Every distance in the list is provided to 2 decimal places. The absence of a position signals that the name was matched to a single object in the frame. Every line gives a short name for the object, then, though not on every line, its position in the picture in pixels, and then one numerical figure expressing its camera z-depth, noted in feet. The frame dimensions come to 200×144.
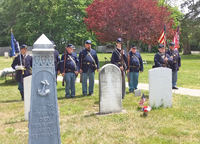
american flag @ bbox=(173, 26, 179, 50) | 39.52
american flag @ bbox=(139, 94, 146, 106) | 20.45
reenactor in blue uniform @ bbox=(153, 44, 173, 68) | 28.35
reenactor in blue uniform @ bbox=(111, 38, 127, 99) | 26.34
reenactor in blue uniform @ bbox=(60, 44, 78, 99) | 27.02
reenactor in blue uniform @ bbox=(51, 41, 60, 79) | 28.98
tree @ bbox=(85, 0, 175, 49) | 61.41
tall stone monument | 11.31
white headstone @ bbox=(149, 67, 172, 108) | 21.33
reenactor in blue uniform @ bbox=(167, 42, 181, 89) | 30.96
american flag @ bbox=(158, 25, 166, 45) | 28.08
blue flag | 27.91
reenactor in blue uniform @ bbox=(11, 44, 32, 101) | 25.86
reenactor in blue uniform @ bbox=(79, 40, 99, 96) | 27.63
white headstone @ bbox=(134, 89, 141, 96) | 26.71
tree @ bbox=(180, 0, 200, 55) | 96.07
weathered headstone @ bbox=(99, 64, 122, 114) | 20.11
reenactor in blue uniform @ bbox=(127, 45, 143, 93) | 28.62
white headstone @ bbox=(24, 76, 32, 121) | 18.61
